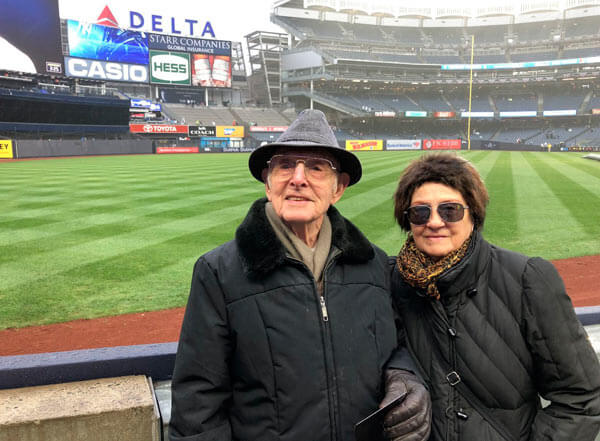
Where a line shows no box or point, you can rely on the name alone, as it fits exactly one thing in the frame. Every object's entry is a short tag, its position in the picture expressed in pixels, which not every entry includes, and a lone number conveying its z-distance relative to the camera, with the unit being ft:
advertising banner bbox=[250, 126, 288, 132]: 200.41
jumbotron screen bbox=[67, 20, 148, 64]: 176.65
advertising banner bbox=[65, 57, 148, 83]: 177.88
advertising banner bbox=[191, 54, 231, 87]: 211.82
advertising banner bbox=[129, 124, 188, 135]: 163.43
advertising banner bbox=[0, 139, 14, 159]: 113.39
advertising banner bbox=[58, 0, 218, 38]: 191.83
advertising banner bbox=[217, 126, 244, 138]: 183.21
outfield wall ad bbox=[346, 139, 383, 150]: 174.09
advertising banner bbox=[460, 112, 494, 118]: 205.77
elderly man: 6.20
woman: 6.36
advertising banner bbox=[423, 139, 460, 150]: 180.55
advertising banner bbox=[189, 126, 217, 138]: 173.40
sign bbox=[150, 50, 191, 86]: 199.00
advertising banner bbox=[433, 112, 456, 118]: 207.30
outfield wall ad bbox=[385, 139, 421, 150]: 177.99
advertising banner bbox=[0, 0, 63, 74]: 138.51
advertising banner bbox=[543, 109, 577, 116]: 195.21
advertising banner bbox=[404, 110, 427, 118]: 210.18
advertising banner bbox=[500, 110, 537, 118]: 201.36
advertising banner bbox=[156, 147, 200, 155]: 150.06
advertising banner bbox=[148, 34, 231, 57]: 199.00
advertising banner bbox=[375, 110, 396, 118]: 208.64
